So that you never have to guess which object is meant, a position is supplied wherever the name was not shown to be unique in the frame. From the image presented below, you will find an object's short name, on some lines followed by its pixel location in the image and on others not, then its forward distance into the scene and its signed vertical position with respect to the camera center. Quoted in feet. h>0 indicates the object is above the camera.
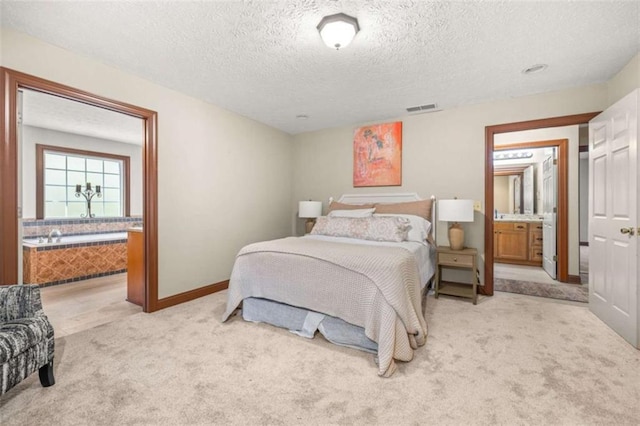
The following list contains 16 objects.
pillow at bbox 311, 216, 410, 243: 10.62 -0.65
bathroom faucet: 14.59 -1.23
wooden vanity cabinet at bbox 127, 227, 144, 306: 10.96 -2.14
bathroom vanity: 17.93 -2.04
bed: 6.73 -2.06
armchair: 4.89 -2.28
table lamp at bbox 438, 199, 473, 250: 11.07 -0.15
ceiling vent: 12.38 +4.53
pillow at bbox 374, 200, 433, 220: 12.36 +0.14
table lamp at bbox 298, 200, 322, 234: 15.03 +0.07
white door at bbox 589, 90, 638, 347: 7.64 -0.17
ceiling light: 6.48 +4.22
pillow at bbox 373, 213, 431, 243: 11.14 -0.69
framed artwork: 13.87 +2.81
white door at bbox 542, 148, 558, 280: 14.66 -0.11
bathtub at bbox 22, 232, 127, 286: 13.42 -2.37
